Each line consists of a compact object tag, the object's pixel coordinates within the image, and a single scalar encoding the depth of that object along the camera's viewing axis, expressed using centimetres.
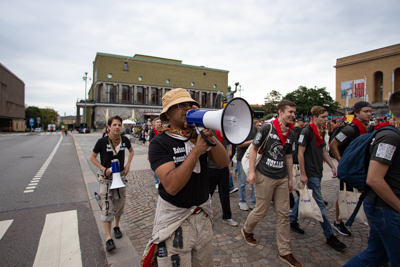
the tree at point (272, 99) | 4983
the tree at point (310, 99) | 3972
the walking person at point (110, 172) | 349
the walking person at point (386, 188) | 184
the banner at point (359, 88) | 4766
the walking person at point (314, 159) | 335
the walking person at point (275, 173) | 303
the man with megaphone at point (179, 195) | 172
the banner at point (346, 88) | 4993
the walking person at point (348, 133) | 350
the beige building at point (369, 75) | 4409
